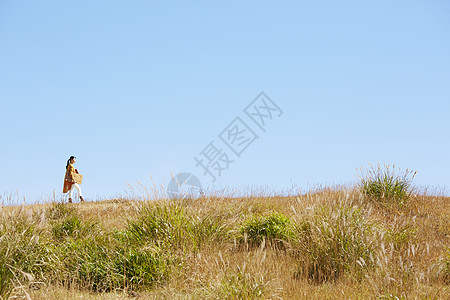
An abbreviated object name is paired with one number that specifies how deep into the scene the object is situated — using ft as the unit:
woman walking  103.71
